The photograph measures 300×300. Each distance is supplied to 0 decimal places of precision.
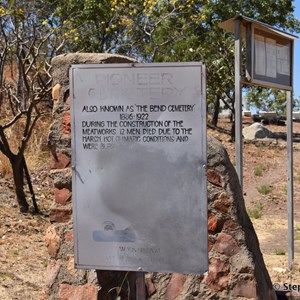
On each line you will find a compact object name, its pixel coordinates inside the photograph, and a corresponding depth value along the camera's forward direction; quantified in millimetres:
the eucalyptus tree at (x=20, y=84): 8945
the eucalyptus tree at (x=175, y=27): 17109
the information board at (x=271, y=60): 5898
